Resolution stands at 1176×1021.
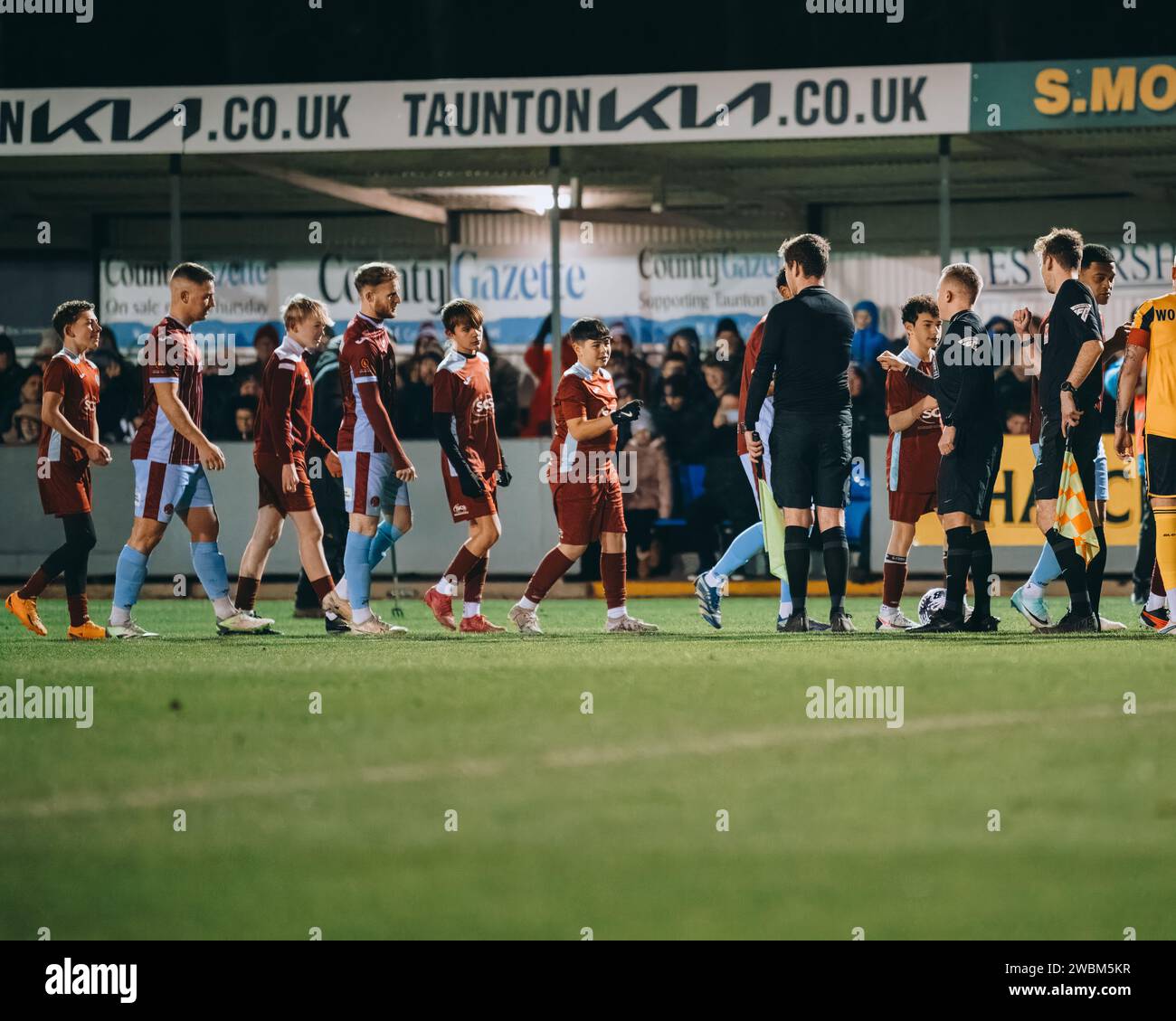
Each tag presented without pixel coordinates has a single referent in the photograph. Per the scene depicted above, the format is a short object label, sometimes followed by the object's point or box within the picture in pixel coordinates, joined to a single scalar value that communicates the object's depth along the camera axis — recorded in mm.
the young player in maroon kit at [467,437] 11773
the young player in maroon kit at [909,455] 11977
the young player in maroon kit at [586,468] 11633
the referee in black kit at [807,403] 11305
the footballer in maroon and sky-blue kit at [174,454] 11609
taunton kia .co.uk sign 15742
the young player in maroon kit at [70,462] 11938
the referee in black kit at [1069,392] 11008
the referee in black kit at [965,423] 11102
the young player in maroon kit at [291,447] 11844
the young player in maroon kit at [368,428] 11602
